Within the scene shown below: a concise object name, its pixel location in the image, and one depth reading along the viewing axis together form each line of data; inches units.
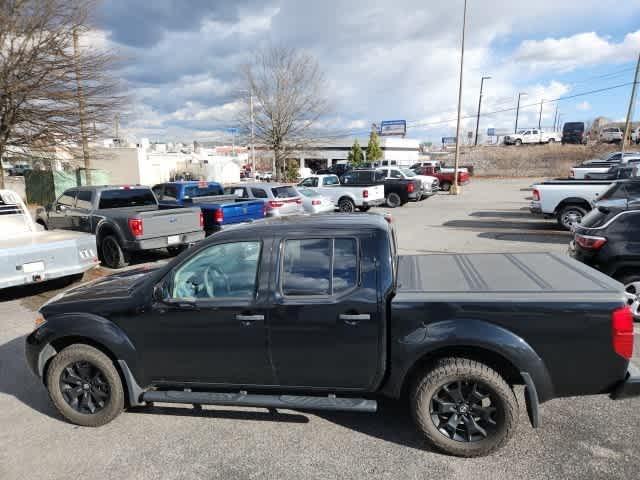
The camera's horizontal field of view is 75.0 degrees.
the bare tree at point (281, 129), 1178.3
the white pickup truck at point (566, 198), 477.1
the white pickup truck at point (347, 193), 696.4
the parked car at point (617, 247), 204.8
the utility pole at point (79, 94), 578.7
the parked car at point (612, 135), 1948.8
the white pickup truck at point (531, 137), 2159.2
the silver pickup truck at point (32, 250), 246.1
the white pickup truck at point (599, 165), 924.6
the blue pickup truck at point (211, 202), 397.7
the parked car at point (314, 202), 559.2
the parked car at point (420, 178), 855.1
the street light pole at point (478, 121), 2553.2
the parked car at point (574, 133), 2091.5
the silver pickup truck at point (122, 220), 331.9
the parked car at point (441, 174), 1178.9
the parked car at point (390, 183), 746.2
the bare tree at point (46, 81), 535.5
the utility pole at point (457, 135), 943.0
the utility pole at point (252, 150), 1187.9
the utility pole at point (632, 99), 1149.7
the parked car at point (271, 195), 473.7
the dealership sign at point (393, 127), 3201.3
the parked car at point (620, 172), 644.2
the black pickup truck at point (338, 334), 111.0
